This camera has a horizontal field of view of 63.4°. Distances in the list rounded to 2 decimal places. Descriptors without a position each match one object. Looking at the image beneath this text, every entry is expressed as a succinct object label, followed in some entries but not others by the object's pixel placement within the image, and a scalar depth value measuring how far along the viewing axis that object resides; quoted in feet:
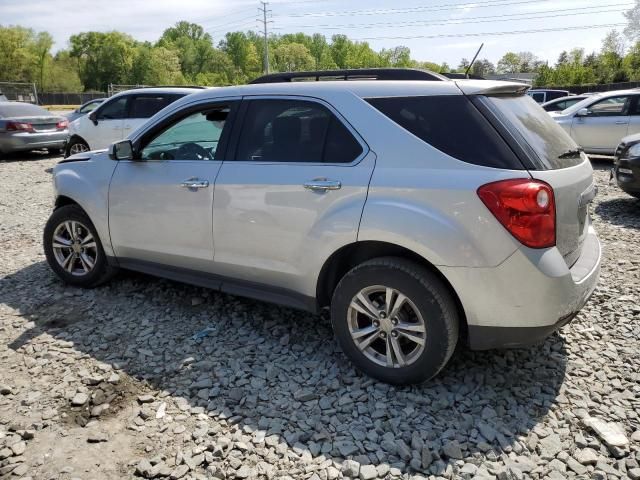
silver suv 9.09
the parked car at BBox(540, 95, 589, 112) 50.68
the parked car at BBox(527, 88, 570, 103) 70.51
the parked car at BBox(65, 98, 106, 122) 53.34
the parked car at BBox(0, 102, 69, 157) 43.62
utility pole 271.57
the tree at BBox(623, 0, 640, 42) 196.54
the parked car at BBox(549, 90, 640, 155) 37.68
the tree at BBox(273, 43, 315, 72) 330.75
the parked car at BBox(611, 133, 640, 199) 23.13
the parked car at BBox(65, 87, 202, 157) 35.19
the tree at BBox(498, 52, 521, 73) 391.65
